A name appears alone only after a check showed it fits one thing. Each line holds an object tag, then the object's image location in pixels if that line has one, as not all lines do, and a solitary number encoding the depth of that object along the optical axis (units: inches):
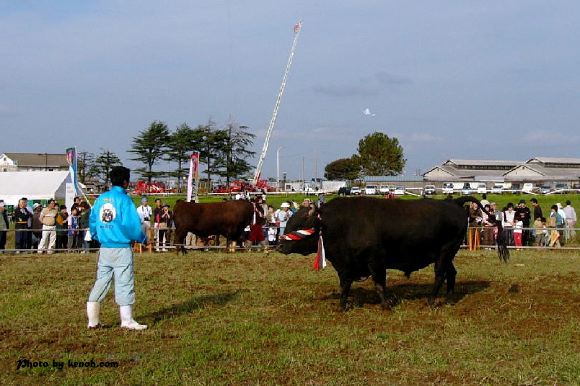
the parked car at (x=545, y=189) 2886.8
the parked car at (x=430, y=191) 2561.5
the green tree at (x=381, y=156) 3774.6
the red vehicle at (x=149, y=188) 2276.7
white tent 1295.5
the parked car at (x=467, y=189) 2683.6
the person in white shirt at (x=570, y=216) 882.4
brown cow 756.0
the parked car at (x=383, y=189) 2682.8
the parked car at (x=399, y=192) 2428.9
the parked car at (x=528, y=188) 2921.0
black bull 379.2
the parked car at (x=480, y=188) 2768.9
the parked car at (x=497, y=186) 3508.4
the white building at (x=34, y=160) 4431.6
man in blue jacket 313.7
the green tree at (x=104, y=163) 2657.5
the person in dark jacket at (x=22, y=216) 820.0
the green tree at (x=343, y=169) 4037.6
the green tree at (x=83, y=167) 2758.4
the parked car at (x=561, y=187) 2807.6
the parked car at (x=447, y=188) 2780.5
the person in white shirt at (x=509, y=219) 836.6
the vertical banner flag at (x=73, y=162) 889.5
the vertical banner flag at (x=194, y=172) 947.2
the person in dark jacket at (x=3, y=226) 761.6
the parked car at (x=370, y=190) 2529.5
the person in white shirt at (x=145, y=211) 815.9
